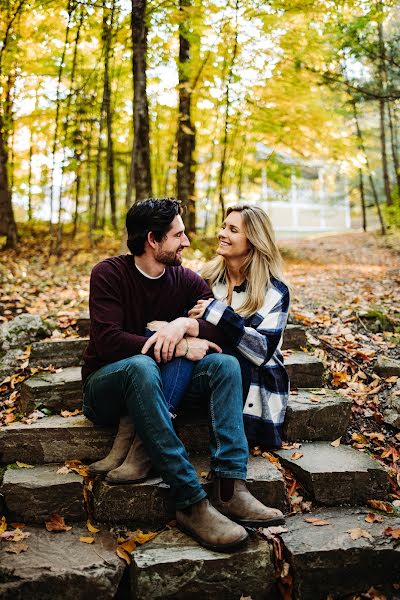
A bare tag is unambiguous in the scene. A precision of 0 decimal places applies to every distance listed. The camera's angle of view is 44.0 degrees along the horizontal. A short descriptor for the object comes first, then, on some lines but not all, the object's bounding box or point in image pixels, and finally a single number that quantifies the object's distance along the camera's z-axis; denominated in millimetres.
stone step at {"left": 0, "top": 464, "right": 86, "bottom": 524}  2758
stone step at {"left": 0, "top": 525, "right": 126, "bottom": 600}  2295
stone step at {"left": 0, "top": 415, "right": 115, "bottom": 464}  3049
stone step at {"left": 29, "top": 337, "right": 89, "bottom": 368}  4047
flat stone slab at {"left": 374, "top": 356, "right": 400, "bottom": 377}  4168
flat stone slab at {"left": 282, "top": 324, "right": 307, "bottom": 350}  4375
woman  3076
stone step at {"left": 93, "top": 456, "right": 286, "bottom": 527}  2734
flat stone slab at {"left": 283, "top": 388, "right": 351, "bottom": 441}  3373
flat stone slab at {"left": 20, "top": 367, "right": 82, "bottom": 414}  3525
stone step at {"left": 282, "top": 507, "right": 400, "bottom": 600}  2508
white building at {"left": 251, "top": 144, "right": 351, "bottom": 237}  24141
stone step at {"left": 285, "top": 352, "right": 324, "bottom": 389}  3893
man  2533
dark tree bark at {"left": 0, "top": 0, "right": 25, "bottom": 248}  9672
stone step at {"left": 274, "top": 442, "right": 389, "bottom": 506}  2920
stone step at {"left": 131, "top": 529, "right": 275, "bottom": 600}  2373
